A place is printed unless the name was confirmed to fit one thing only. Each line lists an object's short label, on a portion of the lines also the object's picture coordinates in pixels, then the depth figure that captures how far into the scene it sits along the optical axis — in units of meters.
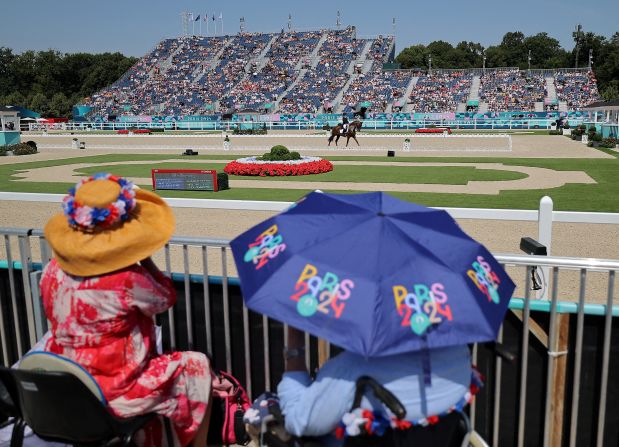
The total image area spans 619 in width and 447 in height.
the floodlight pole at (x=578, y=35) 108.79
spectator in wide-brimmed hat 2.84
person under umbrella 2.33
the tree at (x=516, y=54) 124.44
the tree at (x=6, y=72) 129.25
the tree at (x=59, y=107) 97.94
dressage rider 36.45
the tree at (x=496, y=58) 121.88
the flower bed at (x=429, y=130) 50.16
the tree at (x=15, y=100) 103.12
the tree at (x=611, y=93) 76.81
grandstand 71.56
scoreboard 18.44
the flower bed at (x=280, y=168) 23.08
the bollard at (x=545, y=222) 6.84
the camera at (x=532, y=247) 5.11
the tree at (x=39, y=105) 97.56
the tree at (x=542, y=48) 126.38
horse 36.09
